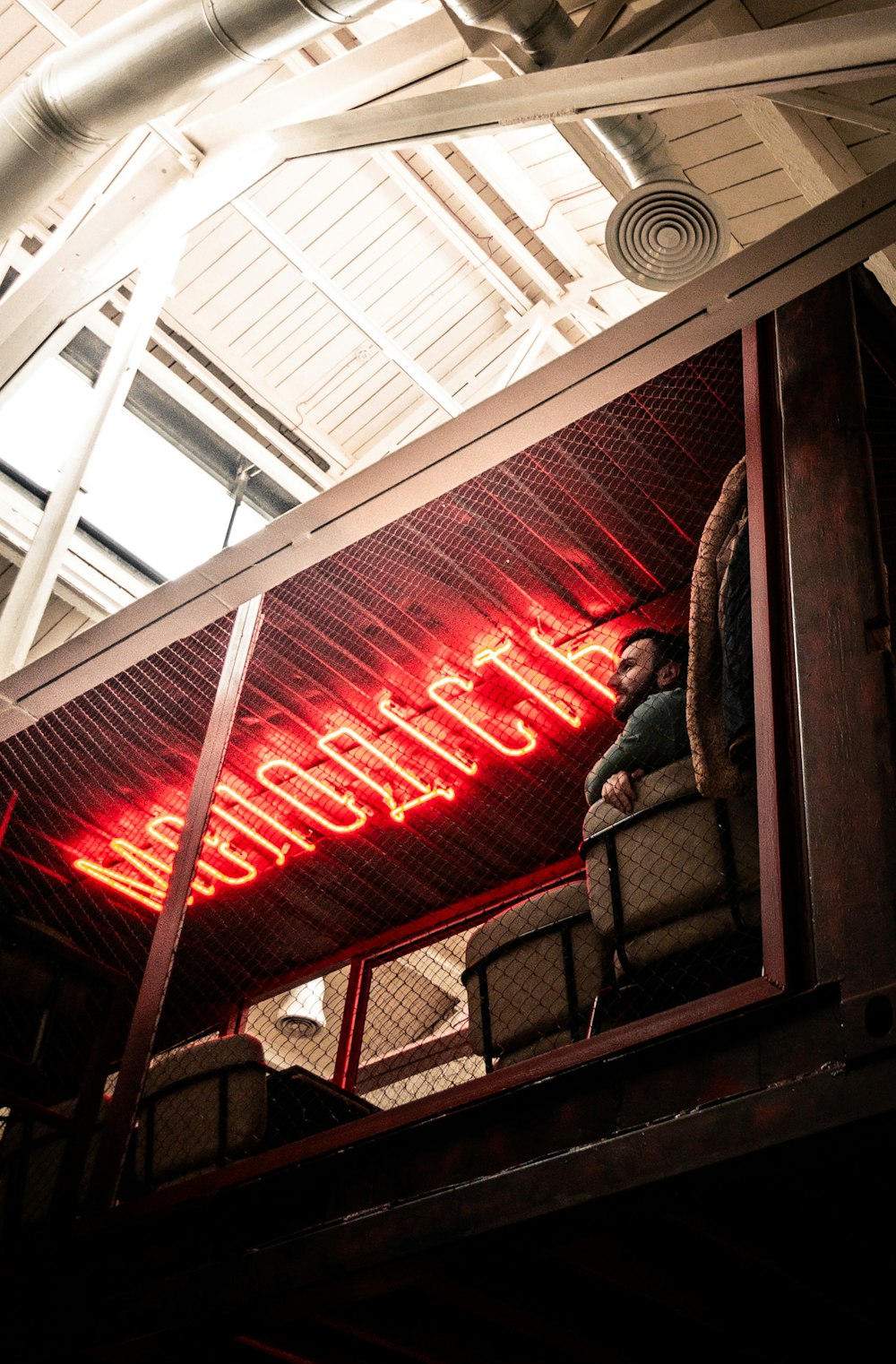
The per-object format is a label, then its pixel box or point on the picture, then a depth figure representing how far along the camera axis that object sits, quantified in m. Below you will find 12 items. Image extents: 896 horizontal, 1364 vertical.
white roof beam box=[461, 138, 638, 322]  9.34
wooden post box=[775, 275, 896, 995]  2.21
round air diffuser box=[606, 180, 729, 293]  5.17
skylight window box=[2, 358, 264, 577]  9.36
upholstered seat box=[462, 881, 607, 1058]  3.52
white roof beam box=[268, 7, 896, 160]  3.39
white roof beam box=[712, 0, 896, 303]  5.15
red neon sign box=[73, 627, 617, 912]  5.63
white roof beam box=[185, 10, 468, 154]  5.38
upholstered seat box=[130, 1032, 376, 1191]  4.21
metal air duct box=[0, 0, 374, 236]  4.92
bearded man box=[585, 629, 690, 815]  3.45
